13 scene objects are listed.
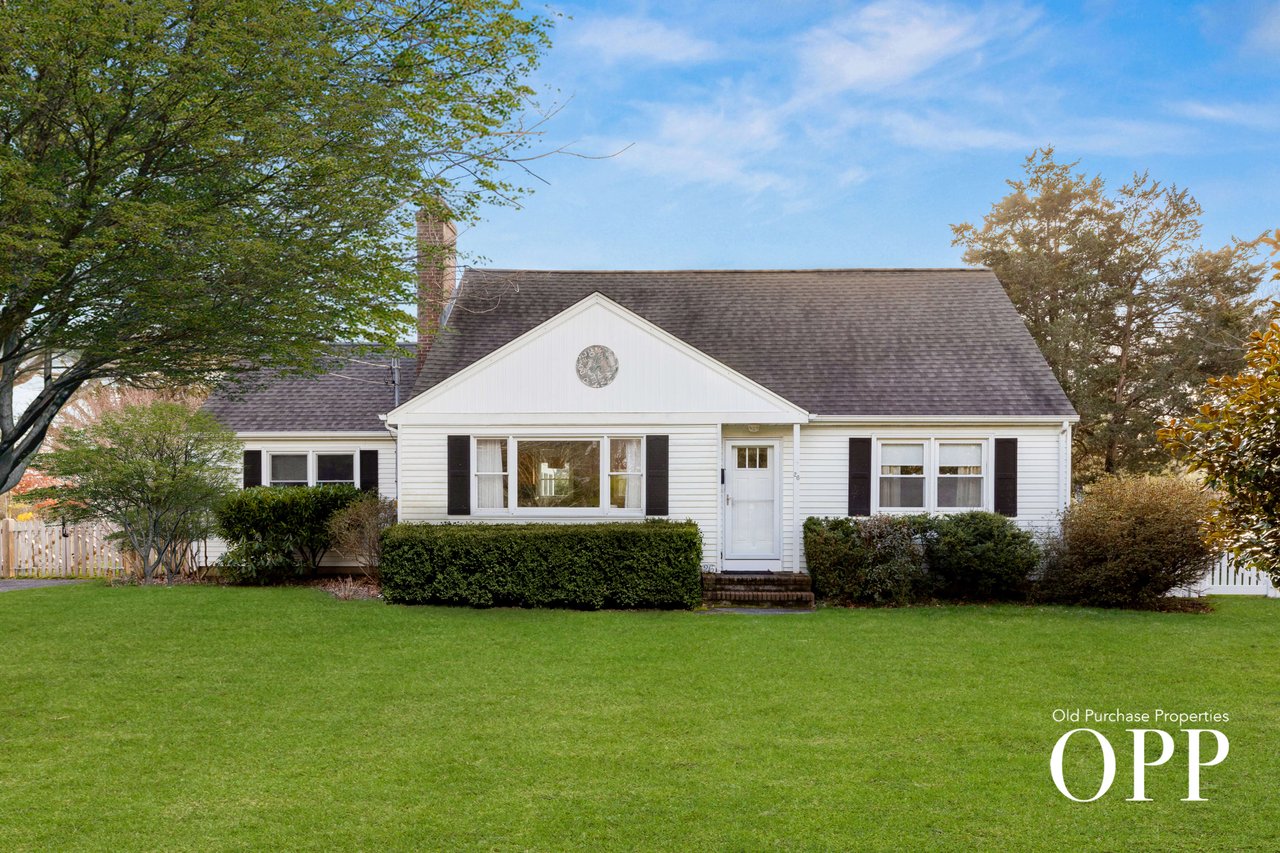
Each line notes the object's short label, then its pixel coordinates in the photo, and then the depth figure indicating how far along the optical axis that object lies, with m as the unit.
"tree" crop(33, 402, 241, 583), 14.97
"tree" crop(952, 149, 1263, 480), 24.56
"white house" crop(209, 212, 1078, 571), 15.15
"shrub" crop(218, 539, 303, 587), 16.11
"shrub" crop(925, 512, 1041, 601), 14.12
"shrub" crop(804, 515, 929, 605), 14.02
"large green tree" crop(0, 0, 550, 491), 6.70
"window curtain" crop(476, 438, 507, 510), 15.38
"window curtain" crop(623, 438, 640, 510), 15.36
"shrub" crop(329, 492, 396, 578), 15.50
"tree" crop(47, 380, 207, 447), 28.99
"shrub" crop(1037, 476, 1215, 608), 13.41
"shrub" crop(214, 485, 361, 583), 16.05
